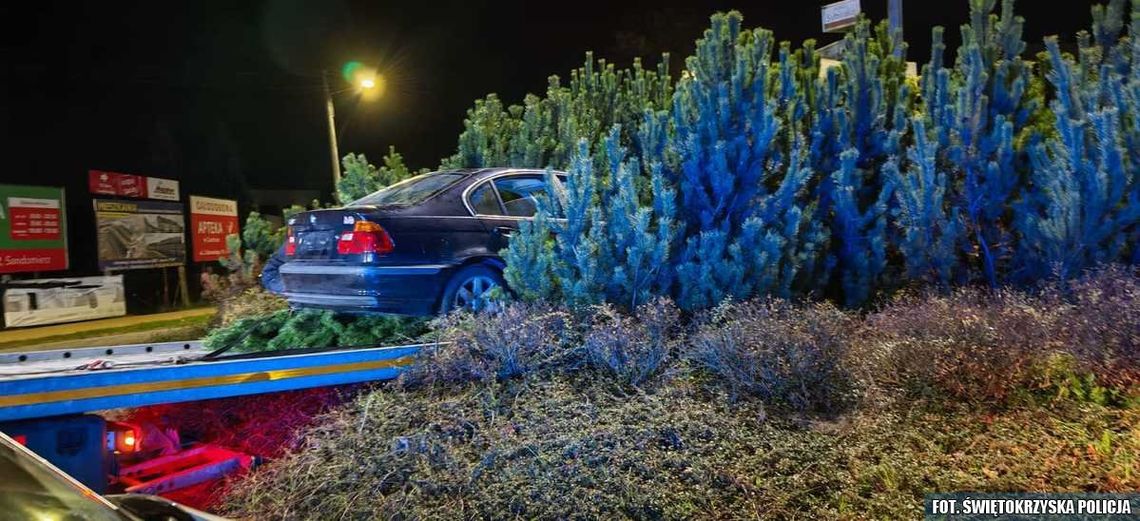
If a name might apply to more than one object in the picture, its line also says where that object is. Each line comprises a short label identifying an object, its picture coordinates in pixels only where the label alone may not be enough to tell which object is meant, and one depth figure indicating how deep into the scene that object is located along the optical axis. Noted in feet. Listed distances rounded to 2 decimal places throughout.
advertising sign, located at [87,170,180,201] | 63.41
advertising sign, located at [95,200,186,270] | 62.39
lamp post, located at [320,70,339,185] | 57.52
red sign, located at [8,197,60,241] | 54.48
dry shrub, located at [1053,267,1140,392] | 14.71
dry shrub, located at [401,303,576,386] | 16.03
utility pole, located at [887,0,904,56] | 32.78
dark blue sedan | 19.08
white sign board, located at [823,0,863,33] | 32.81
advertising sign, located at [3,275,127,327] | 51.49
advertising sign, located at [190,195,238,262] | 72.95
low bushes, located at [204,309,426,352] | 20.53
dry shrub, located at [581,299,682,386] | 15.98
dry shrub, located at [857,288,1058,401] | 14.64
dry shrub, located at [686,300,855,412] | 14.79
